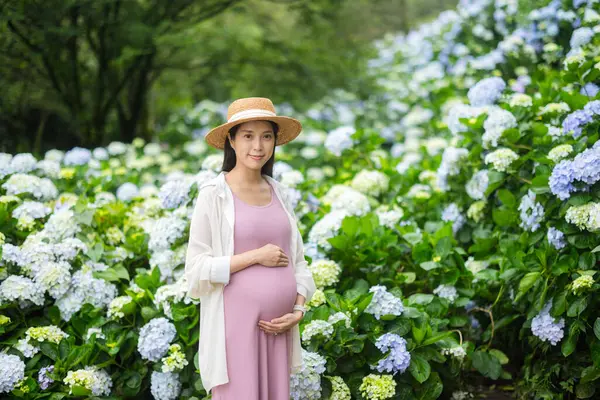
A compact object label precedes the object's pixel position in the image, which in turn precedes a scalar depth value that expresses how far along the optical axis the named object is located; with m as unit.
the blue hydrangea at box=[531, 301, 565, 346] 2.89
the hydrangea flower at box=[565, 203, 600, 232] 2.74
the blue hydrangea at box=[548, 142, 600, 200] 2.75
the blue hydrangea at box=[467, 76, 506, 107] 4.00
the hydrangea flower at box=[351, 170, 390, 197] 4.28
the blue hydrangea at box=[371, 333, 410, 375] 2.72
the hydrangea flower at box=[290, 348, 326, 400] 2.61
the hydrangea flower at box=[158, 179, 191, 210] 3.27
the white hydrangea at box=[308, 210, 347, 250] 3.35
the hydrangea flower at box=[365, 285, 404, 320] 2.85
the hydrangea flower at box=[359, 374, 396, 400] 2.68
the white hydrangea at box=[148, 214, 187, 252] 3.14
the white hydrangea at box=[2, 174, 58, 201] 3.65
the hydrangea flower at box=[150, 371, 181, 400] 2.82
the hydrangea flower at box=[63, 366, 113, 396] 2.72
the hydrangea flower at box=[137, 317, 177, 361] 2.81
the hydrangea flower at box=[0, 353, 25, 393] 2.70
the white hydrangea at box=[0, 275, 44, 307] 2.92
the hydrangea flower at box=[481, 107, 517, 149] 3.54
